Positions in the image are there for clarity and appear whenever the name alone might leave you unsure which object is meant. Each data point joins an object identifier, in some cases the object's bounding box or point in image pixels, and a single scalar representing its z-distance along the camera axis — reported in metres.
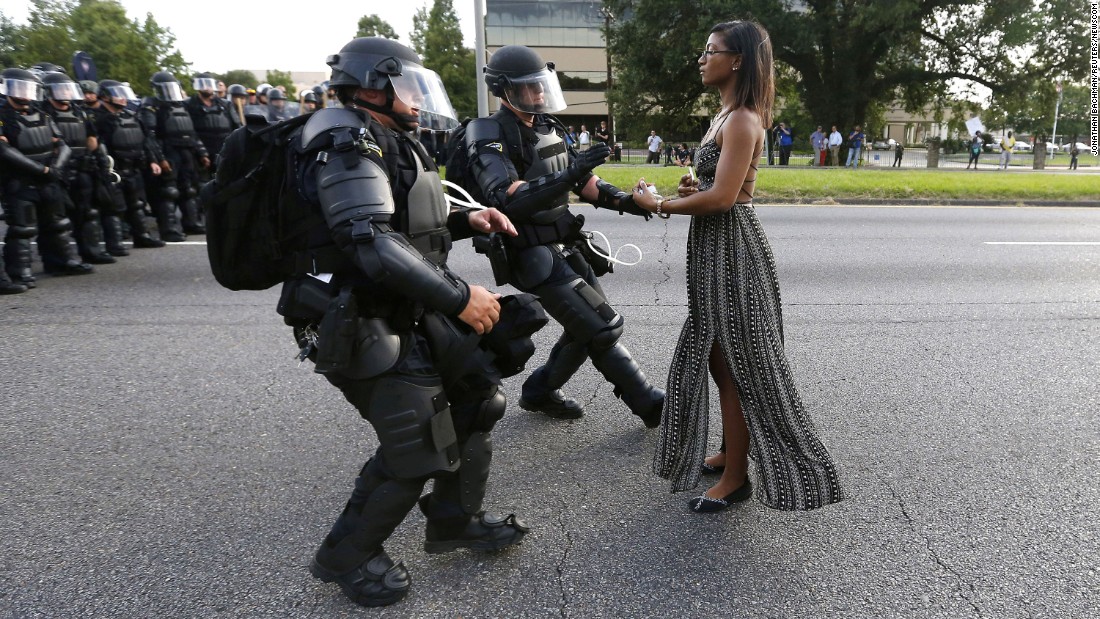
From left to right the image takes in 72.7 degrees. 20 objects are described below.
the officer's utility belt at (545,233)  3.51
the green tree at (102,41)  36.03
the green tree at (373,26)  59.75
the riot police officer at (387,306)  2.06
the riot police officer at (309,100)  11.67
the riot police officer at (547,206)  3.32
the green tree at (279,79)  68.75
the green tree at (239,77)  77.57
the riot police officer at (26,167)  6.80
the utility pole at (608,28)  36.47
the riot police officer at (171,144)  9.64
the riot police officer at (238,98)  11.77
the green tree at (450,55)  47.38
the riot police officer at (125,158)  8.59
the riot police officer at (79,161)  7.77
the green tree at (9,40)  39.81
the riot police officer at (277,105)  12.36
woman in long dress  2.57
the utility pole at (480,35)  15.48
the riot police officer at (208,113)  10.33
